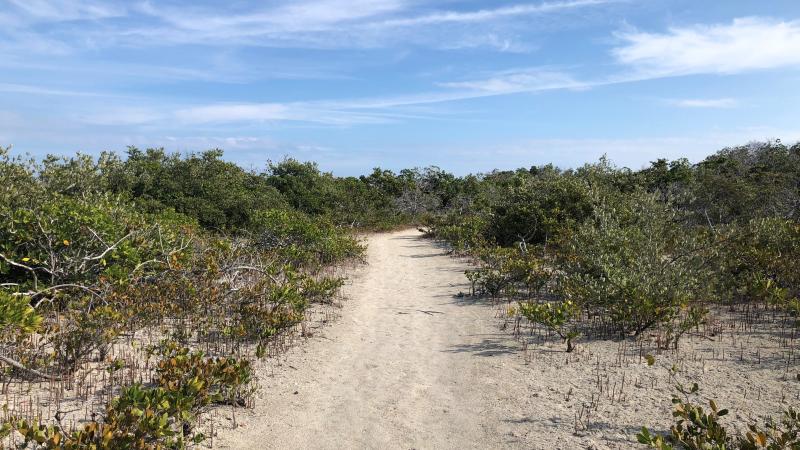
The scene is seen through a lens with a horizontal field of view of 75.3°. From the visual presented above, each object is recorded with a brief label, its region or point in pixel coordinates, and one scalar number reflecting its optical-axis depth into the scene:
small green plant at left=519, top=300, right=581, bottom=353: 7.62
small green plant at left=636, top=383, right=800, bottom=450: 3.72
